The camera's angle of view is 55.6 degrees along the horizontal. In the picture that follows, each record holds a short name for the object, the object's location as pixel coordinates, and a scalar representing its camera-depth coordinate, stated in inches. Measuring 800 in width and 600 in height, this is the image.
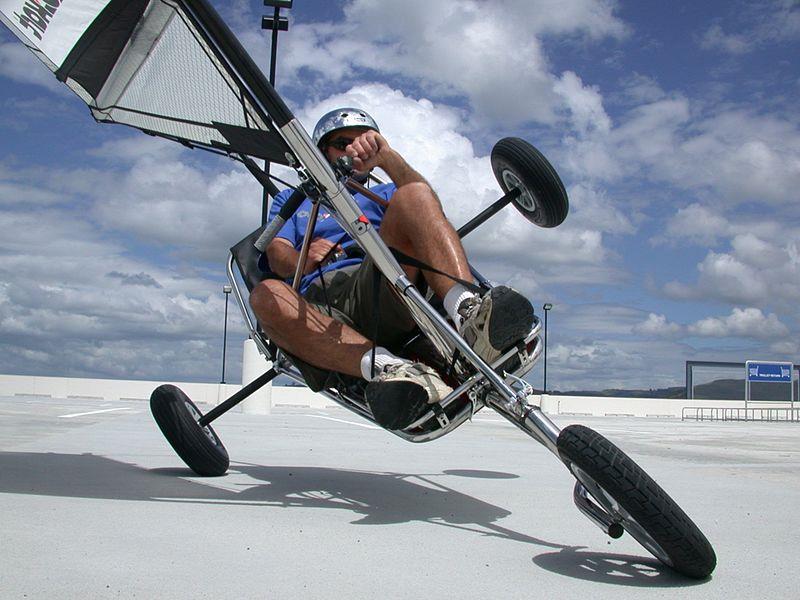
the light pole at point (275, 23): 464.7
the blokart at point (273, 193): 88.7
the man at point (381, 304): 104.7
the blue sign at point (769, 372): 1515.7
